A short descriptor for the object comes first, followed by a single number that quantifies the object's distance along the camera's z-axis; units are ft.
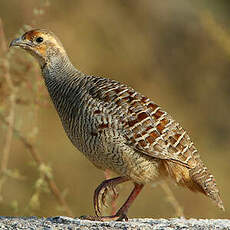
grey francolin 45.24
